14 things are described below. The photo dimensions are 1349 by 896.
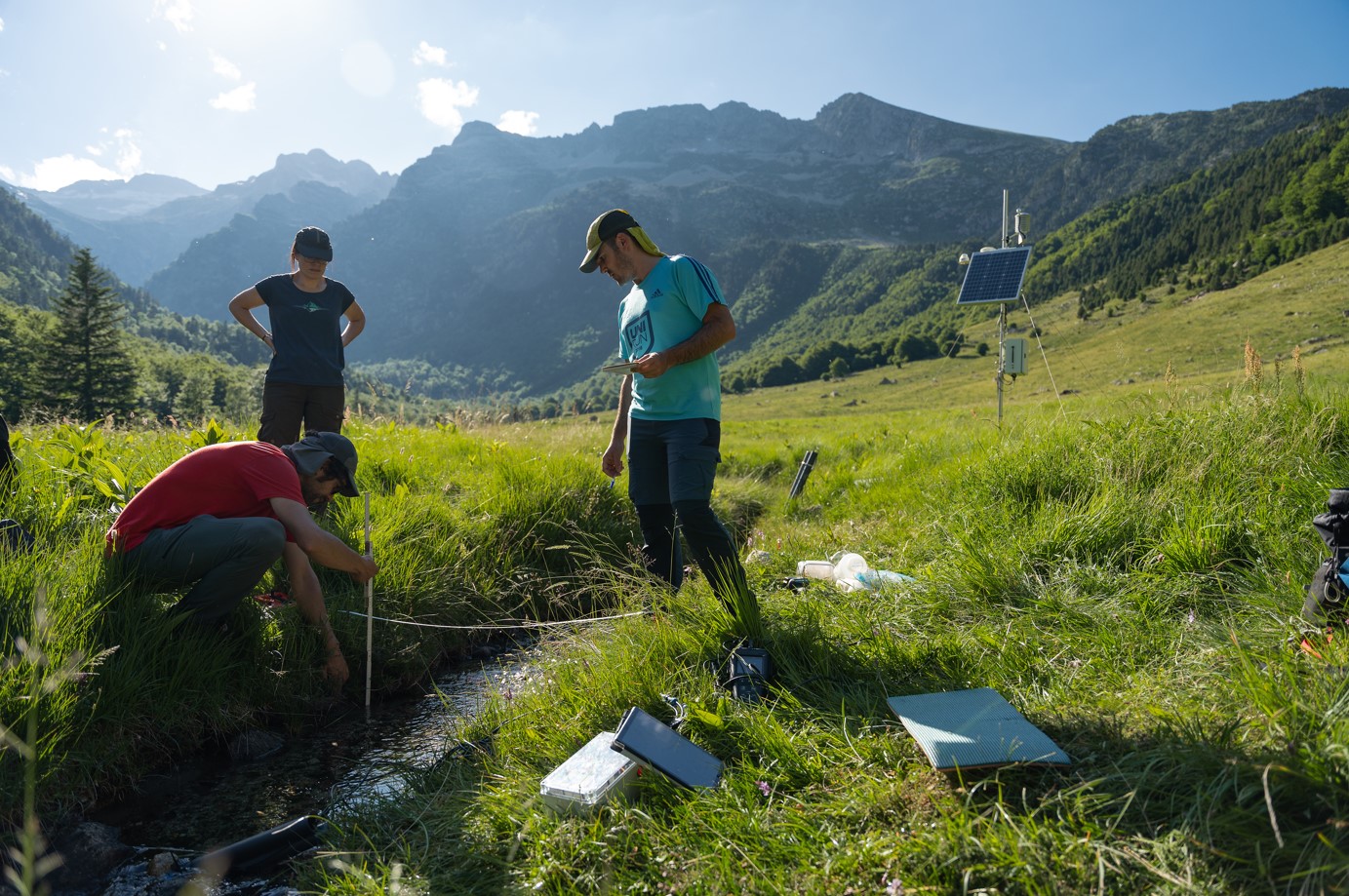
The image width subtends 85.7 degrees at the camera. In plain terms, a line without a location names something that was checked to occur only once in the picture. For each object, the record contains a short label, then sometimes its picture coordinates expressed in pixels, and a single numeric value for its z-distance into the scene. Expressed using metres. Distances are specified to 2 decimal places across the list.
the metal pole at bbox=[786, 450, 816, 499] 8.57
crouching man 3.63
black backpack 2.70
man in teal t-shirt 3.88
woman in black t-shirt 6.04
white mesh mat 2.27
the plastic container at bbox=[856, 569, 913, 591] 4.32
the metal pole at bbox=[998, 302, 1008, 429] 9.08
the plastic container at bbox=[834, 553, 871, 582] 4.95
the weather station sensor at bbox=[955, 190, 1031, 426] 9.20
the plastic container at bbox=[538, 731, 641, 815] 2.51
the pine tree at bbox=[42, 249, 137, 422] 58.56
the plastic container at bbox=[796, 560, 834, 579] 5.19
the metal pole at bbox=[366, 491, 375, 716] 4.01
